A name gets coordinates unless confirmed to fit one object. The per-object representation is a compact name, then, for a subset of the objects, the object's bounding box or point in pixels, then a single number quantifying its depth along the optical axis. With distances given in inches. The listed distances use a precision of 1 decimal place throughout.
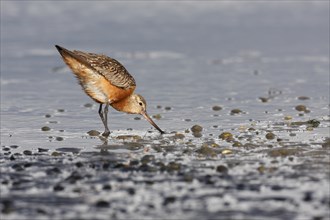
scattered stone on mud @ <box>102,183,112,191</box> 358.6
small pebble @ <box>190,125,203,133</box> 518.0
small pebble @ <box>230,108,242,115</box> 587.2
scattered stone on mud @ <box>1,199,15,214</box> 321.7
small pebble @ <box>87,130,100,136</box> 516.4
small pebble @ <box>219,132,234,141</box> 485.1
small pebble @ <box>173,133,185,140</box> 496.7
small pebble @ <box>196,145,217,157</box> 433.9
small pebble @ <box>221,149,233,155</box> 439.5
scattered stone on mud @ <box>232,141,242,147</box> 459.7
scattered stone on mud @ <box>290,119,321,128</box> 531.1
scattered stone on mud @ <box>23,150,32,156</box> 436.5
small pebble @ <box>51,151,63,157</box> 434.7
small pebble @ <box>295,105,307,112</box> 593.3
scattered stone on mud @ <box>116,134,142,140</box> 502.6
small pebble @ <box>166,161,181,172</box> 393.0
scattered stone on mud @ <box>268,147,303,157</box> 430.1
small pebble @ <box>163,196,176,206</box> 334.6
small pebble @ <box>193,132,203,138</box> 502.6
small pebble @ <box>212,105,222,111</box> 600.4
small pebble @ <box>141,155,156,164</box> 411.6
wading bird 534.6
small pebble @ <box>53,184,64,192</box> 355.3
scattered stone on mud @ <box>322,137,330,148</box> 448.8
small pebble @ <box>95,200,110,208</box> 330.0
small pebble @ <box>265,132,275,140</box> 482.9
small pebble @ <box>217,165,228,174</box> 390.3
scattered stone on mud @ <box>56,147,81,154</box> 451.2
